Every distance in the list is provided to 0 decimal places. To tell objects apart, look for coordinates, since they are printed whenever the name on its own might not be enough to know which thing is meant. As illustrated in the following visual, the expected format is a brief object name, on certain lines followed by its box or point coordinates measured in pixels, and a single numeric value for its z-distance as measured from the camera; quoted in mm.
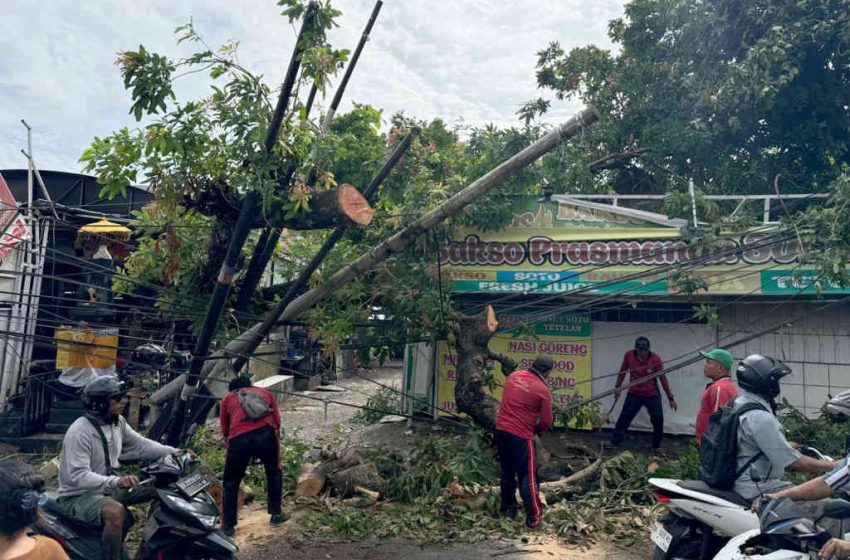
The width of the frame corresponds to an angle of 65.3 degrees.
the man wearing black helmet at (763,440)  4094
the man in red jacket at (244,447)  6422
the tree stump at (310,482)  7480
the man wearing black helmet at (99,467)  4566
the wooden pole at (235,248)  5703
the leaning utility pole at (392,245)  6957
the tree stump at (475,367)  8414
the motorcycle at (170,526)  4430
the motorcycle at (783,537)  3258
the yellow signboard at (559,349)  10594
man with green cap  5957
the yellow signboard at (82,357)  10727
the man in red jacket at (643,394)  9570
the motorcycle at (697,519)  4117
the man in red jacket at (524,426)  6422
